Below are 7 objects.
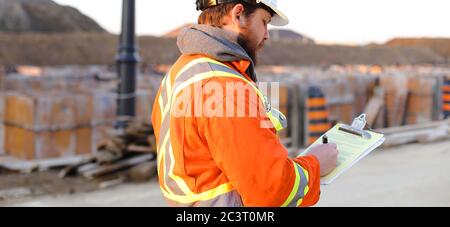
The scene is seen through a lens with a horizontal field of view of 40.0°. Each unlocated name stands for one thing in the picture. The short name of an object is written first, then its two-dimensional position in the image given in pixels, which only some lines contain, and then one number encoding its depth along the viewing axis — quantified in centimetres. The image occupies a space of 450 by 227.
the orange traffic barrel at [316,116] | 1048
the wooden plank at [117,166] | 737
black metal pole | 861
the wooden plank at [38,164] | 777
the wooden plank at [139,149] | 774
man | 199
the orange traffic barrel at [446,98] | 1430
